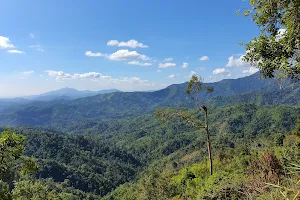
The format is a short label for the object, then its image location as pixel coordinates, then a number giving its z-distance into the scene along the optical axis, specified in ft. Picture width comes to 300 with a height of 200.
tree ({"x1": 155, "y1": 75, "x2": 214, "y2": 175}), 59.98
